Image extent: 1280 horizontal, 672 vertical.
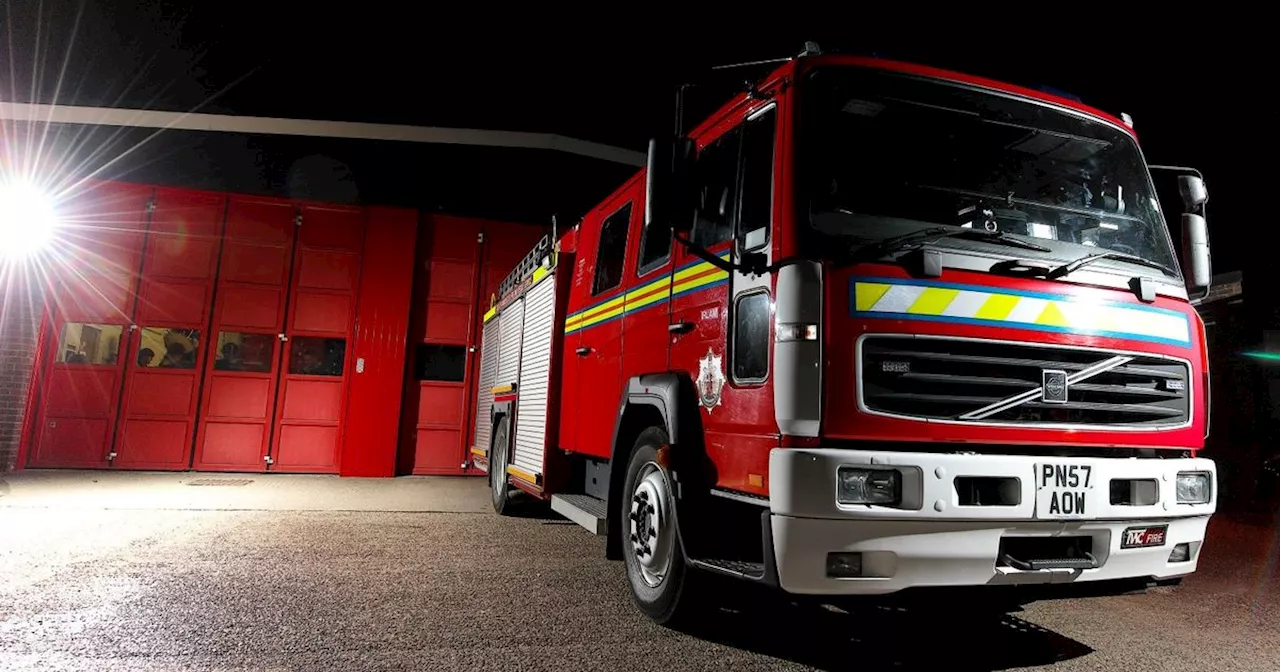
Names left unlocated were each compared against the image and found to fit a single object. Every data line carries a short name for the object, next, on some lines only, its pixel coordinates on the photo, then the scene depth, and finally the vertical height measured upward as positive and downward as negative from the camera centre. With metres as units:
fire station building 9.80 +0.85
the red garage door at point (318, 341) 10.36 +0.84
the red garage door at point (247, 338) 10.11 +0.80
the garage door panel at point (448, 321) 11.03 +1.30
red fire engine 2.46 +0.29
